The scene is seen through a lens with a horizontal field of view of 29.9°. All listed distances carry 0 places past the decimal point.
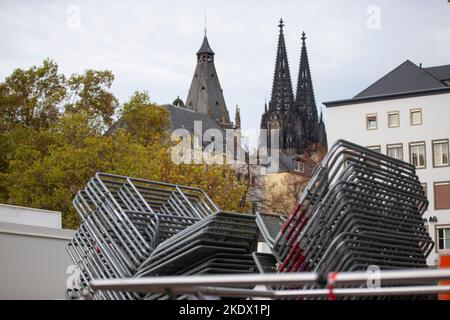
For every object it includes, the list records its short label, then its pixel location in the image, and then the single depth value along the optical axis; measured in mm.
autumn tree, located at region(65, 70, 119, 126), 63906
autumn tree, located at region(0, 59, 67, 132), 61969
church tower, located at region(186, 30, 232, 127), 151500
